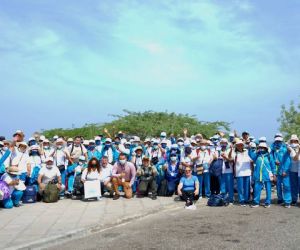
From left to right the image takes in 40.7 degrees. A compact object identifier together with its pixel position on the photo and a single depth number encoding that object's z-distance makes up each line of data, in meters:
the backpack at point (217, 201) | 11.80
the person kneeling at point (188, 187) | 12.23
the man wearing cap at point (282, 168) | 11.44
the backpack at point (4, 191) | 10.80
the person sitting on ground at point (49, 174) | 12.59
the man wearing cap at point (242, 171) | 11.96
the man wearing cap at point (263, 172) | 11.45
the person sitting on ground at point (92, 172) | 12.84
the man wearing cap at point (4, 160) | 11.56
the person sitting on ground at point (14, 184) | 11.38
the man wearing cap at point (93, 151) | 14.20
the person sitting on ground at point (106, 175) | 13.05
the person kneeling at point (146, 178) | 13.23
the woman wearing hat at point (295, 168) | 11.32
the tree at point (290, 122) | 27.86
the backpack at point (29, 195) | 12.17
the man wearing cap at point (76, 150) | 13.84
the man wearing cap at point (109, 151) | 14.48
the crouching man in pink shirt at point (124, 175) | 12.98
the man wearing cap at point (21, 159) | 12.00
